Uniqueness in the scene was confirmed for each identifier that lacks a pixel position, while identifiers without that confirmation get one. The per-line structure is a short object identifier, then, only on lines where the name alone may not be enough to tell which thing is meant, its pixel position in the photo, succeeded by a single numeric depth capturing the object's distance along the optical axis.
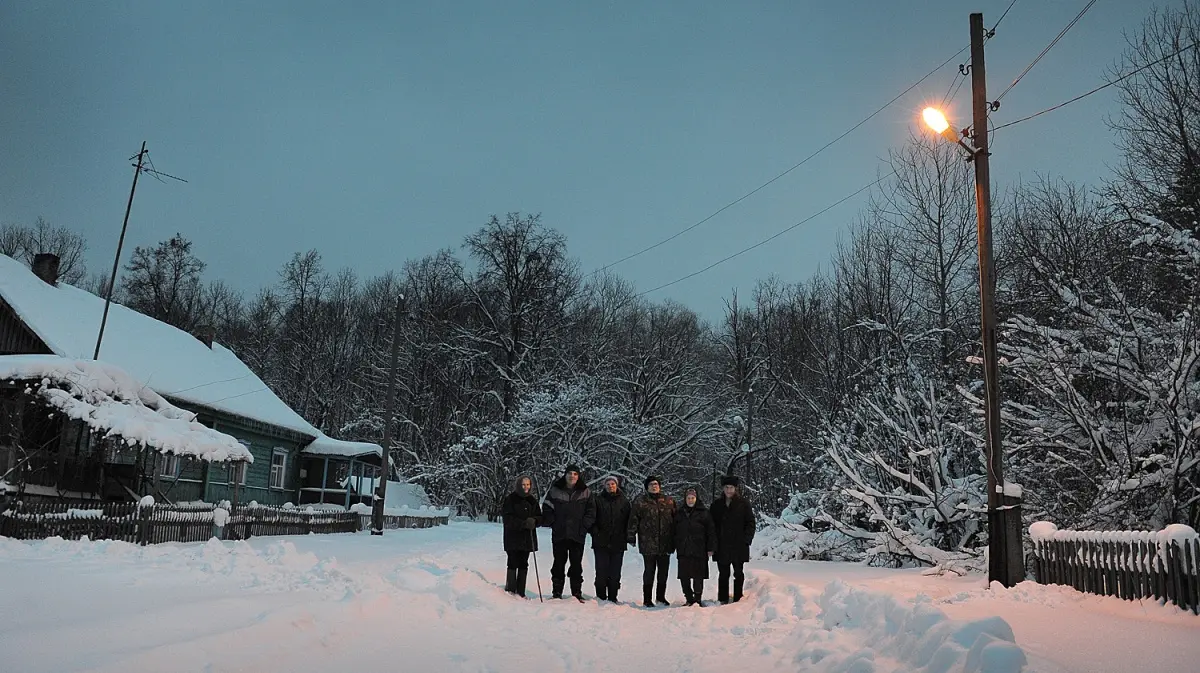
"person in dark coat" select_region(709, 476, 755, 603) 11.17
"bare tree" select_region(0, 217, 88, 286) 45.72
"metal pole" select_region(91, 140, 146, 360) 23.55
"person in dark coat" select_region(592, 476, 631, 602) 11.38
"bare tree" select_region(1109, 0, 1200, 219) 14.80
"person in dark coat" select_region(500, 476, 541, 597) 11.14
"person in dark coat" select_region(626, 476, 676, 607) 11.26
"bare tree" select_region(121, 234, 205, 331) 47.09
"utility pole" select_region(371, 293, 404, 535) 24.73
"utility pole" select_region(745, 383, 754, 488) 34.09
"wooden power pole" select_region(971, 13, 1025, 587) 9.77
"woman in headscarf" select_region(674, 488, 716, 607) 11.07
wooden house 21.70
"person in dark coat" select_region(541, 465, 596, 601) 11.30
